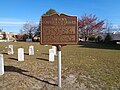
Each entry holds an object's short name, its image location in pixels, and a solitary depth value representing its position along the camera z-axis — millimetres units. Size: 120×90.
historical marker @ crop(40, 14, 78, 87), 3138
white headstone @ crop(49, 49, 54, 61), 6177
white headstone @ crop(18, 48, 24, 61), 6150
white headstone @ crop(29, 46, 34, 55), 8254
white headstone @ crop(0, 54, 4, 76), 3765
